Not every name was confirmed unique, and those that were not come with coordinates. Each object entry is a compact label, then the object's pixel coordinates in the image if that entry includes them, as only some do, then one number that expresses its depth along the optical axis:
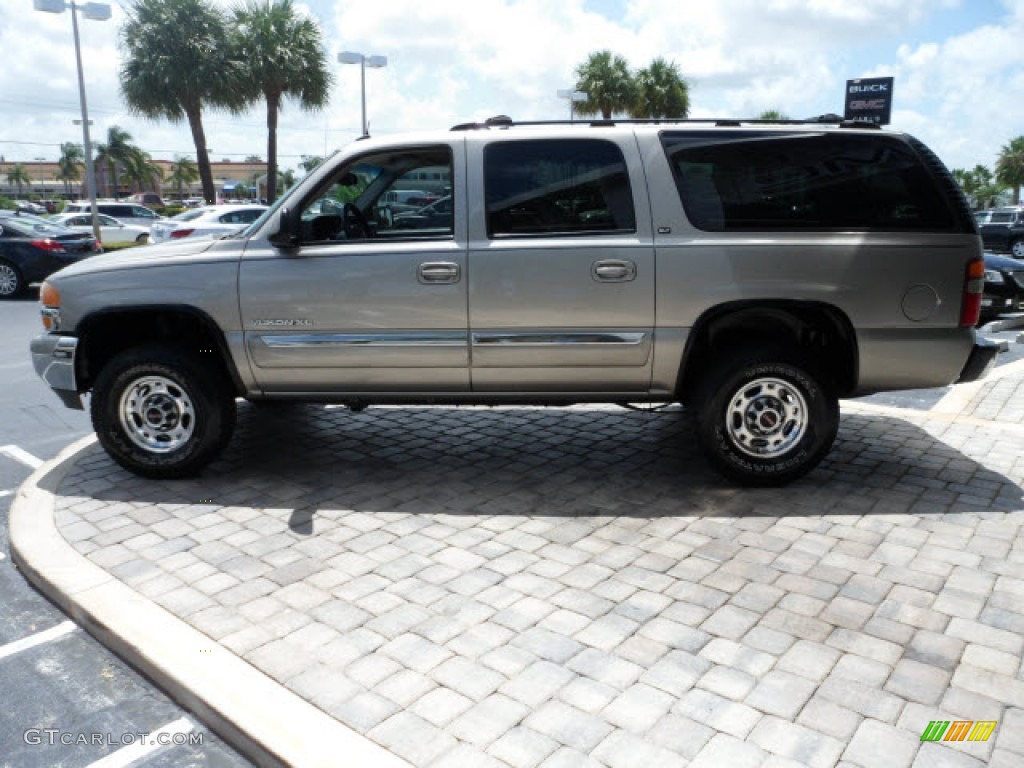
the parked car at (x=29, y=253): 14.59
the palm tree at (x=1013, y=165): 81.75
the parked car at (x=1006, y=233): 25.39
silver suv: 4.64
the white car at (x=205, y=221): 16.83
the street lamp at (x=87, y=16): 19.23
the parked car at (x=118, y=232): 26.33
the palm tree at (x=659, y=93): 40.38
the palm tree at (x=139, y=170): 88.38
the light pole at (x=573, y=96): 29.11
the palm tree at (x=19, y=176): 120.62
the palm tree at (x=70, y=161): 112.62
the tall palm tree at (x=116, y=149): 86.50
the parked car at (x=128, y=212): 29.38
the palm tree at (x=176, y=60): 28.28
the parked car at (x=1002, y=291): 11.64
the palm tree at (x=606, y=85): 39.78
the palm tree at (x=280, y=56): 29.94
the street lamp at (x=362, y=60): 26.16
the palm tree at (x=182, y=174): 110.06
